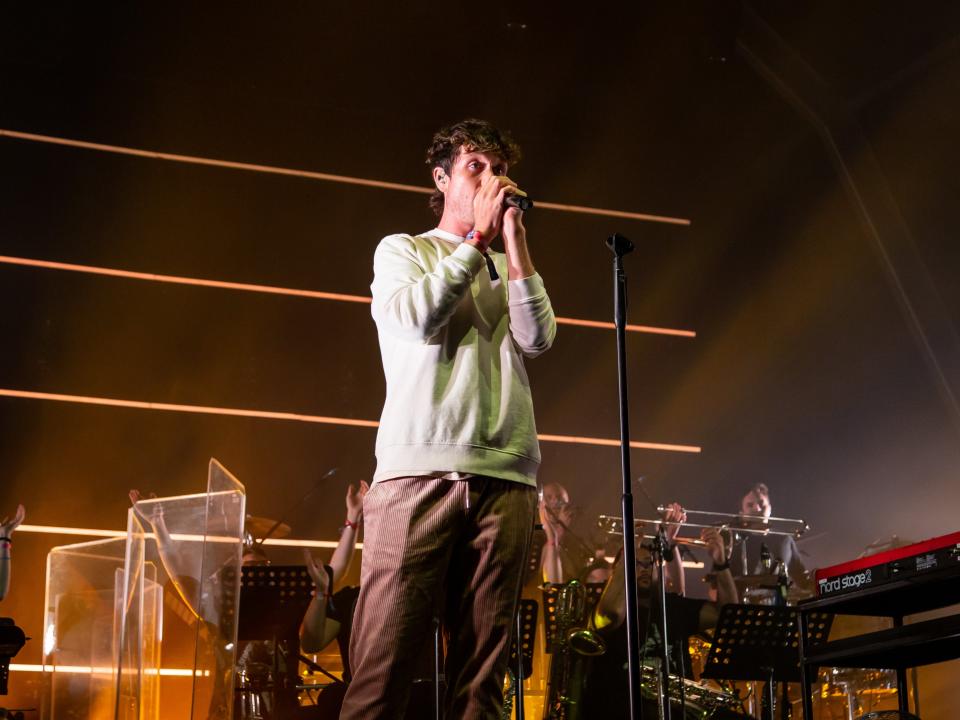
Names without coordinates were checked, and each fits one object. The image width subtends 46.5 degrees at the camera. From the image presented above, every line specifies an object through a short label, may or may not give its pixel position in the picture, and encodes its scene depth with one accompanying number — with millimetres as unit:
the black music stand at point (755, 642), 5195
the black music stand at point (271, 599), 5262
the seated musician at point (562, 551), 6477
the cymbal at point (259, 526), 6379
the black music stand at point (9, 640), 4738
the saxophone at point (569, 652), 5633
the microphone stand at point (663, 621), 4711
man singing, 2062
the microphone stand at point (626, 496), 2246
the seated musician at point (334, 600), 5504
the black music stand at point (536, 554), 6051
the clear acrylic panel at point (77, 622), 5371
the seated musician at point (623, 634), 5688
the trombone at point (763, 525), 7004
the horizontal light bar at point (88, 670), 5047
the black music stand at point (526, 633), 4941
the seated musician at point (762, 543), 7000
